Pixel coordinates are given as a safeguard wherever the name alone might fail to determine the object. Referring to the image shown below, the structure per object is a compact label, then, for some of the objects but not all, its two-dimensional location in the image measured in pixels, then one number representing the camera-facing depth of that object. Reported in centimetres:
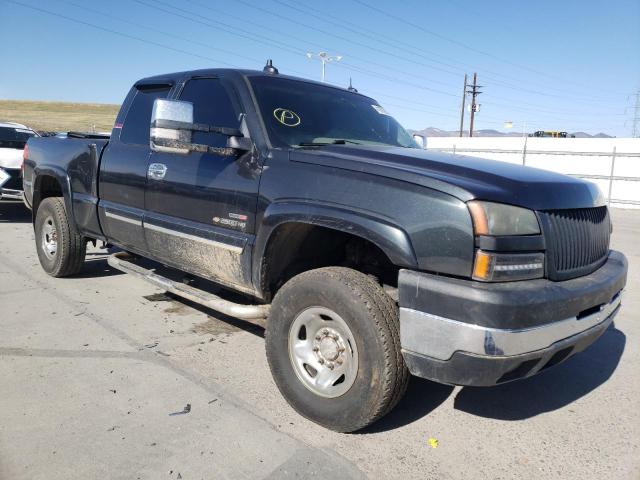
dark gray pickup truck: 229
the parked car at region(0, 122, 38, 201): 925
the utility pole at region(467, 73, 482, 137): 4838
